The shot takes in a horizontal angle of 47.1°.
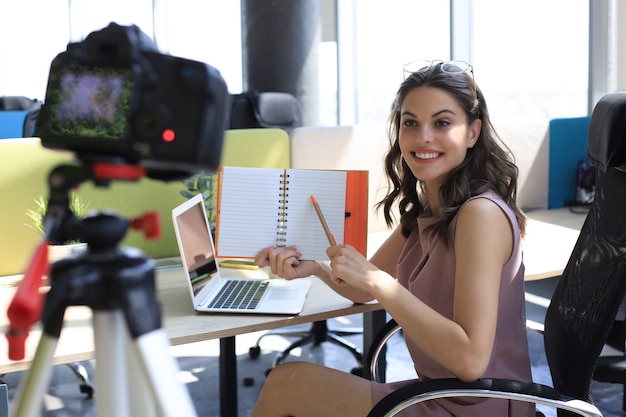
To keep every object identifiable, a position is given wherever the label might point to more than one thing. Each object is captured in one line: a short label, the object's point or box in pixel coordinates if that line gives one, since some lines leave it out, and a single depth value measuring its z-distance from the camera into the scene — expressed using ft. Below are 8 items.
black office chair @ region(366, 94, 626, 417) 4.27
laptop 5.80
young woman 4.57
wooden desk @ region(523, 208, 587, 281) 7.11
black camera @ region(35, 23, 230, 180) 2.20
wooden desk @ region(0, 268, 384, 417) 5.06
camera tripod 2.26
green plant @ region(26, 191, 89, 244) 7.48
